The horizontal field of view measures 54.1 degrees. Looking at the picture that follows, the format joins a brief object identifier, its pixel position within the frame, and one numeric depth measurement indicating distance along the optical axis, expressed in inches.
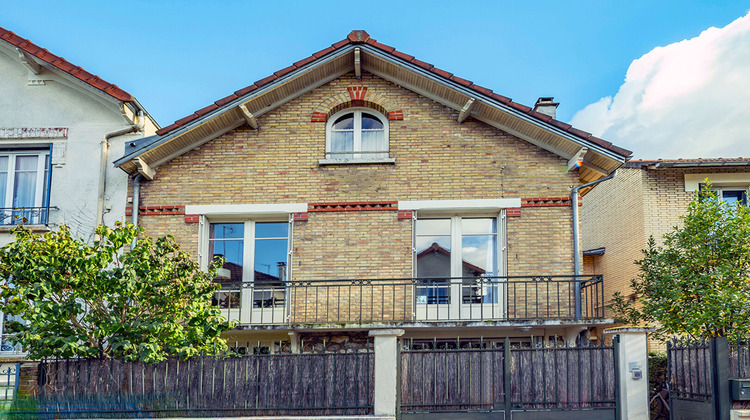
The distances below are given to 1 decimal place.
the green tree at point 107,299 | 386.9
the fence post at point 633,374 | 382.0
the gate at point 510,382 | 385.4
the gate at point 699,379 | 367.9
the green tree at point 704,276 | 504.1
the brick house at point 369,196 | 514.3
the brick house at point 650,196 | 636.7
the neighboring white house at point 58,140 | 533.6
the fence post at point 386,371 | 375.6
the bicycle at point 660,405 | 511.6
